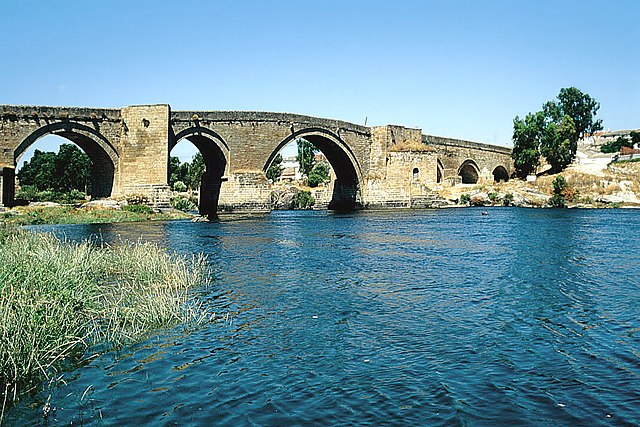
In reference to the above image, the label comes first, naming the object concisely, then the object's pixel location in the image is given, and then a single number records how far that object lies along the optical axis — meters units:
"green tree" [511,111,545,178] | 68.31
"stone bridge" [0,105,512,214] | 35.66
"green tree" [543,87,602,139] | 79.31
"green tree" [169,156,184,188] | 89.00
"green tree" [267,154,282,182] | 91.01
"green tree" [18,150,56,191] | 78.00
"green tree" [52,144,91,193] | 75.81
